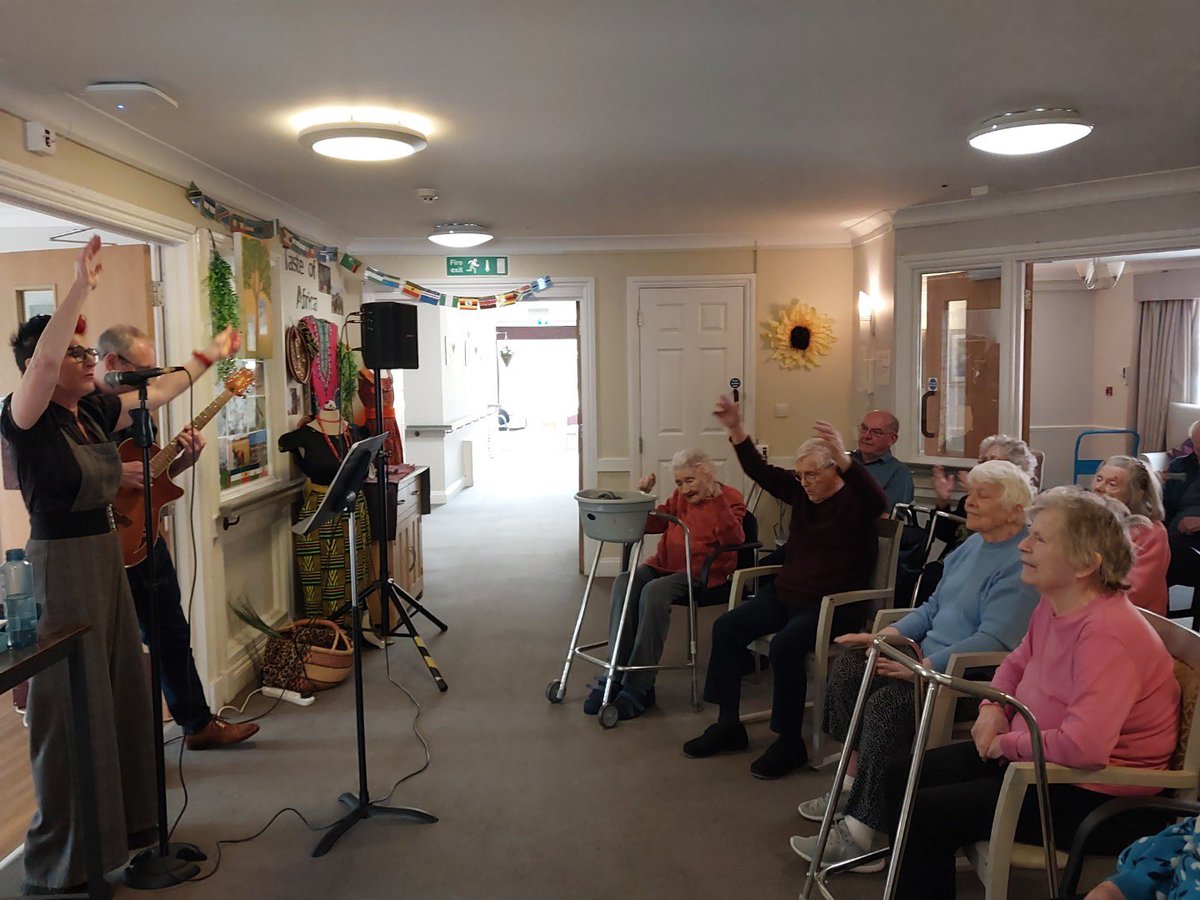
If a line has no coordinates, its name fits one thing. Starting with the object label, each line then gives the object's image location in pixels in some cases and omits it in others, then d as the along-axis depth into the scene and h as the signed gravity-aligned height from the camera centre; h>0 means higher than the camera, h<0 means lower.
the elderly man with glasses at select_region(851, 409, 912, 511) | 4.59 -0.38
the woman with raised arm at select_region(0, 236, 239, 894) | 2.39 -0.52
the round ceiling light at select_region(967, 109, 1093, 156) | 3.09 +0.90
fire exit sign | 6.27 +0.86
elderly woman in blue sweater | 2.51 -0.75
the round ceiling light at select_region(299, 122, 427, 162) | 3.02 +0.86
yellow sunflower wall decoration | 6.12 +0.33
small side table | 2.19 -0.92
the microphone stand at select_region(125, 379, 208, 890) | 2.46 -1.24
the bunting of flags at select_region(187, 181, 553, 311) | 3.89 +0.77
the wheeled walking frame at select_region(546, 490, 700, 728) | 3.64 -0.60
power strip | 3.95 -1.39
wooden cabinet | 5.14 -0.89
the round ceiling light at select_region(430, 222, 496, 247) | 5.33 +0.92
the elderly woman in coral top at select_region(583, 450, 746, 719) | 3.82 -0.83
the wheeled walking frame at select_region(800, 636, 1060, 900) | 1.83 -0.78
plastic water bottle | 2.10 -0.51
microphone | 2.41 +0.04
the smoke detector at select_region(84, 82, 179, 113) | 2.65 +0.90
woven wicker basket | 4.06 -1.27
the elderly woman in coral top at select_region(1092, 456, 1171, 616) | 2.83 -0.47
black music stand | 2.77 -0.65
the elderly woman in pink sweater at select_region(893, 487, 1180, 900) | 1.88 -0.68
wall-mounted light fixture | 5.77 +0.49
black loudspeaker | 4.01 +0.25
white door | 6.19 +0.13
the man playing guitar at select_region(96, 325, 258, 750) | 2.96 -0.82
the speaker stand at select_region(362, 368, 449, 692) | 3.36 -1.12
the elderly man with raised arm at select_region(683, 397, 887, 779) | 3.38 -0.71
